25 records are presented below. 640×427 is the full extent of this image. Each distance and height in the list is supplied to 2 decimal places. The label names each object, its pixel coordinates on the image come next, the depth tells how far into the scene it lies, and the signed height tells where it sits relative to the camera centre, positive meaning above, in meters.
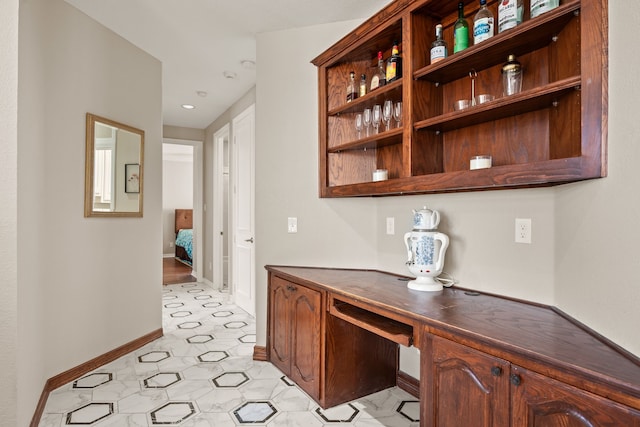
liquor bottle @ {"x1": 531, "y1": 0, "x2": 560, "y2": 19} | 1.34 +0.79
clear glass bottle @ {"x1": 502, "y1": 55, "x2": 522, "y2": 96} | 1.54 +0.61
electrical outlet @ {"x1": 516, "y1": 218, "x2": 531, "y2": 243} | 1.64 -0.07
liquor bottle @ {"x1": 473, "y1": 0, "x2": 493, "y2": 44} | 1.57 +0.85
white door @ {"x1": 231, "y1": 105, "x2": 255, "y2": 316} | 3.96 +0.04
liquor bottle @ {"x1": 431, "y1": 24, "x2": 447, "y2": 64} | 1.75 +0.82
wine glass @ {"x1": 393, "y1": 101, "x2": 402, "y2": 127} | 2.03 +0.59
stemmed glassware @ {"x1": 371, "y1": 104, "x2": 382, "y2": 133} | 2.21 +0.62
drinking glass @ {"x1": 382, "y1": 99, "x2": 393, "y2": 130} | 2.12 +0.61
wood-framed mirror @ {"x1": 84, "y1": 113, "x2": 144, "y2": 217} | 2.56 +0.35
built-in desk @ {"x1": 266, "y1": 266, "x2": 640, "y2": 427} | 0.96 -0.49
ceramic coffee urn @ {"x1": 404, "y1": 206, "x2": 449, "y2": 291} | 1.84 -0.18
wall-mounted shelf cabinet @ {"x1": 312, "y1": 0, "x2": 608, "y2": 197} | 1.17 +0.47
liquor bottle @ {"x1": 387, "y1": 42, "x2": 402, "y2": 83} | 2.04 +0.85
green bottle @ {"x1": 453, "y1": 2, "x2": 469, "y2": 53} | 1.69 +0.87
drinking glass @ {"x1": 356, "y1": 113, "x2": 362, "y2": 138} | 2.35 +0.61
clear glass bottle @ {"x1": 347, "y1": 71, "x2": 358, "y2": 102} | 2.36 +0.83
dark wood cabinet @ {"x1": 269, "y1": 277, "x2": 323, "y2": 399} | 2.11 -0.76
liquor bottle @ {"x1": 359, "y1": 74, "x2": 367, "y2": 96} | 2.32 +0.83
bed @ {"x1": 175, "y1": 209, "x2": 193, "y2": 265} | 7.21 -0.46
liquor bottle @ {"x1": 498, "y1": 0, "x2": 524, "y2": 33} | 1.46 +0.83
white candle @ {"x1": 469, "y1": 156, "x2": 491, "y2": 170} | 1.55 +0.23
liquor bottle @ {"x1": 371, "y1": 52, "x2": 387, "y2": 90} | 2.17 +0.85
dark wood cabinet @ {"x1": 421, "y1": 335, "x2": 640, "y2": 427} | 0.93 -0.56
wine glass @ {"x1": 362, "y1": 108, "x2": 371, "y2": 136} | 2.27 +0.62
